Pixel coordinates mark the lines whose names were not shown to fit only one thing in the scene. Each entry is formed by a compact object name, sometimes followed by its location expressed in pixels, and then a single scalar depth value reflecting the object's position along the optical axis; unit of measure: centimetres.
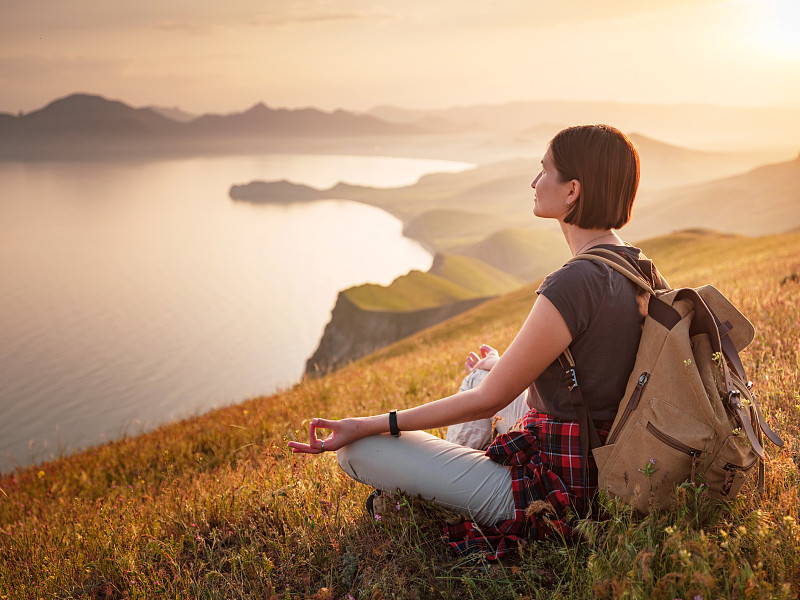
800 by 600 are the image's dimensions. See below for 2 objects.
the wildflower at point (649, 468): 261
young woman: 274
